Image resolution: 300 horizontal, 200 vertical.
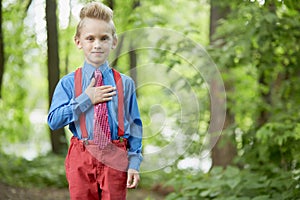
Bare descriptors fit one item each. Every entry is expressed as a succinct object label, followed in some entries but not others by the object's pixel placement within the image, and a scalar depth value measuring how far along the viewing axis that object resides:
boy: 2.38
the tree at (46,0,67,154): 5.76
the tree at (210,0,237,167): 7.39
